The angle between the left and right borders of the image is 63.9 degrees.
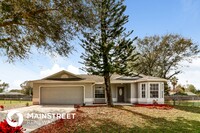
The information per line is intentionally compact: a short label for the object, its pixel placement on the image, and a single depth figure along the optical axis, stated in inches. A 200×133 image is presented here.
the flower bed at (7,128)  165.9
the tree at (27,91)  1593.9
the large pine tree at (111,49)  569.1
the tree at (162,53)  997.0
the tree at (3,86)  1831.4
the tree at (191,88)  2065.7
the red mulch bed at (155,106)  579.3
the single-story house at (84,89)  691.8
